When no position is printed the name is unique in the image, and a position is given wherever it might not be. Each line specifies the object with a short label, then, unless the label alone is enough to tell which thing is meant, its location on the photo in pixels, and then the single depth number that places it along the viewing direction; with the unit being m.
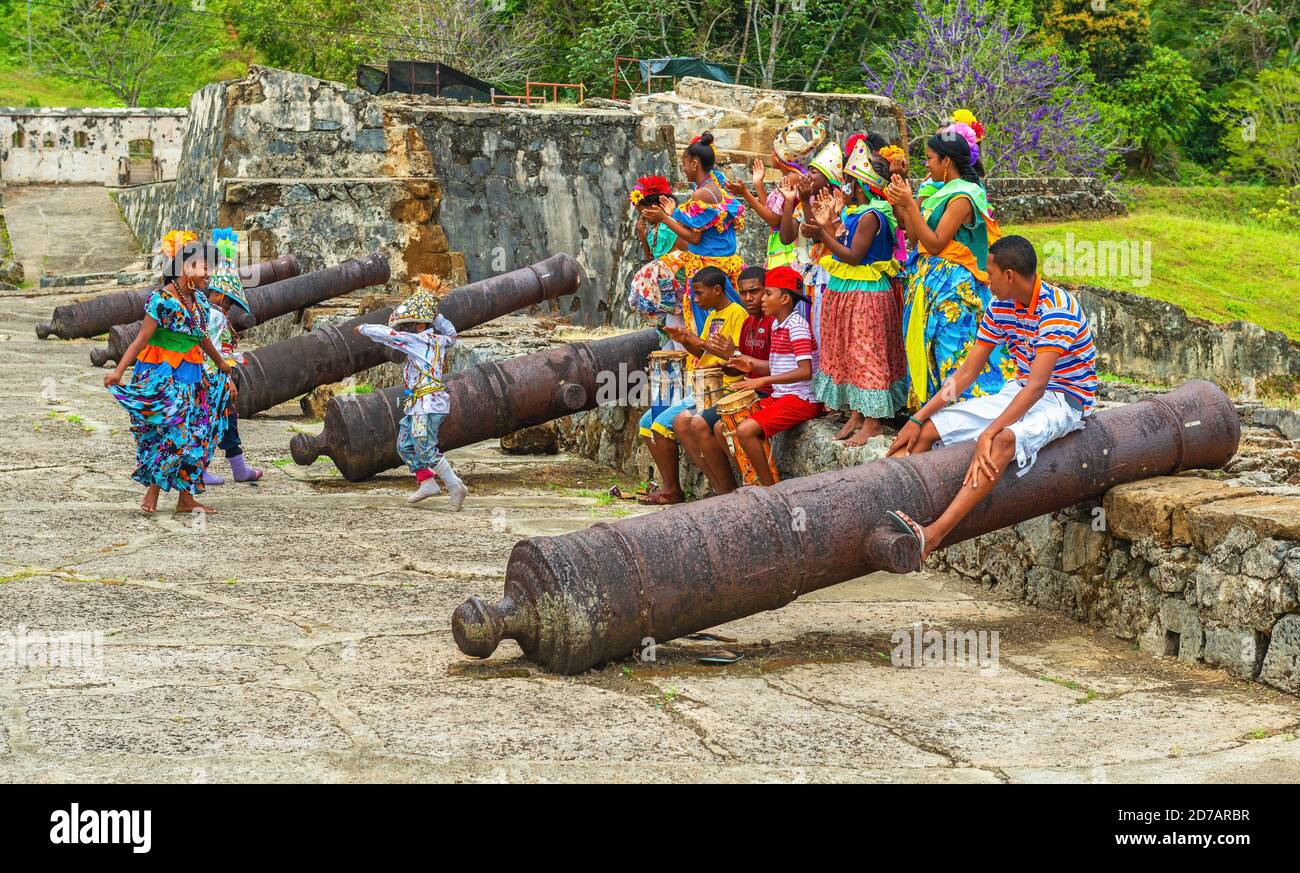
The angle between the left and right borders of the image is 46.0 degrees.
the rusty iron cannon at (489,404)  8.15
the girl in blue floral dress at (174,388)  7.16
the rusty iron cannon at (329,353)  10.20
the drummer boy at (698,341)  7.41
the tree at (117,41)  40.91
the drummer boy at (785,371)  6.88
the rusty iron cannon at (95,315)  14.19
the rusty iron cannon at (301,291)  12.14
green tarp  26.16
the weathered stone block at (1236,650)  4.61
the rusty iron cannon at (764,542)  4.43
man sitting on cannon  4.99
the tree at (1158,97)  33.38
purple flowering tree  27.98
